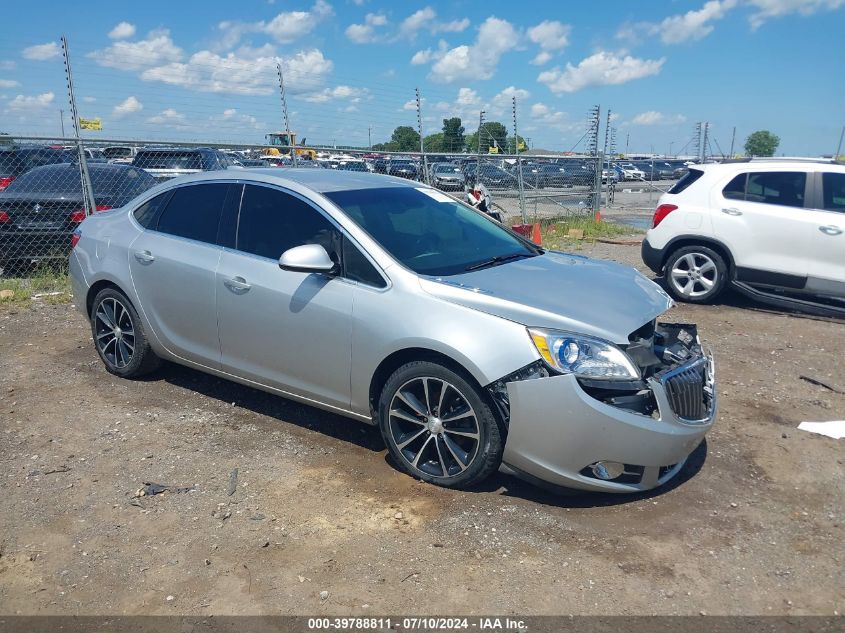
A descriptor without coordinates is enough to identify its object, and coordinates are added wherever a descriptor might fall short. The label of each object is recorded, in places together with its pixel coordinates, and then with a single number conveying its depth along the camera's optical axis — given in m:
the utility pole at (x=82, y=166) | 8.91
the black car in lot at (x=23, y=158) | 10.95
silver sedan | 3.52
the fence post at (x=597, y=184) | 17.44
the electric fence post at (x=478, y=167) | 14.37
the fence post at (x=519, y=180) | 14.80
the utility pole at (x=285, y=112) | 11.13
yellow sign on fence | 9.27
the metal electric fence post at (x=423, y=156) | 12.63
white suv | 7.66
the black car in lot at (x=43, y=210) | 9.15
